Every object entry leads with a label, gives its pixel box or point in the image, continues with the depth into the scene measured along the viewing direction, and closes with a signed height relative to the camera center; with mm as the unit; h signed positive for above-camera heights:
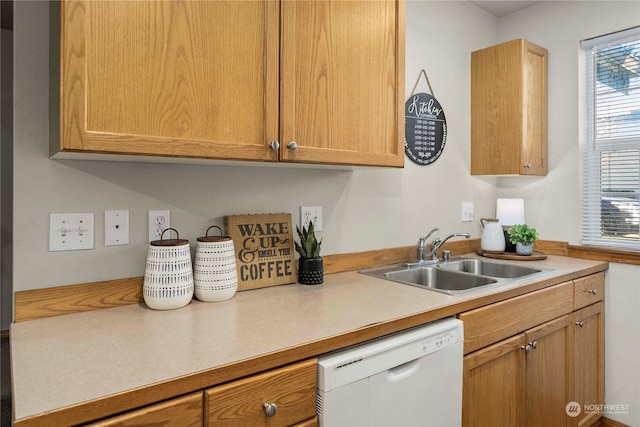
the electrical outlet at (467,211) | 2548 +8
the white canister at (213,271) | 1395 -204
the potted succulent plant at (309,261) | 1663 -201
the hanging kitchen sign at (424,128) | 2230 +481
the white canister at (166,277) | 1296 -212
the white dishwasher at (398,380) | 1066 -495
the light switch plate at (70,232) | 1254 -63
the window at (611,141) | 2215 +410
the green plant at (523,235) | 2365 -132
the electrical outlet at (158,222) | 1422 -37
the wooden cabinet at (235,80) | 1027 +405
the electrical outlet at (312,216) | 1809 -18
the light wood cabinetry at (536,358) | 1512 -634
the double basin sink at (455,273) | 1897 -305
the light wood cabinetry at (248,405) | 822 -429
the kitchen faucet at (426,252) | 2164 -214
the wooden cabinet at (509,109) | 2355 +622
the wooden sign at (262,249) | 1564 -148
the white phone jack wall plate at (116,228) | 1341 -54
